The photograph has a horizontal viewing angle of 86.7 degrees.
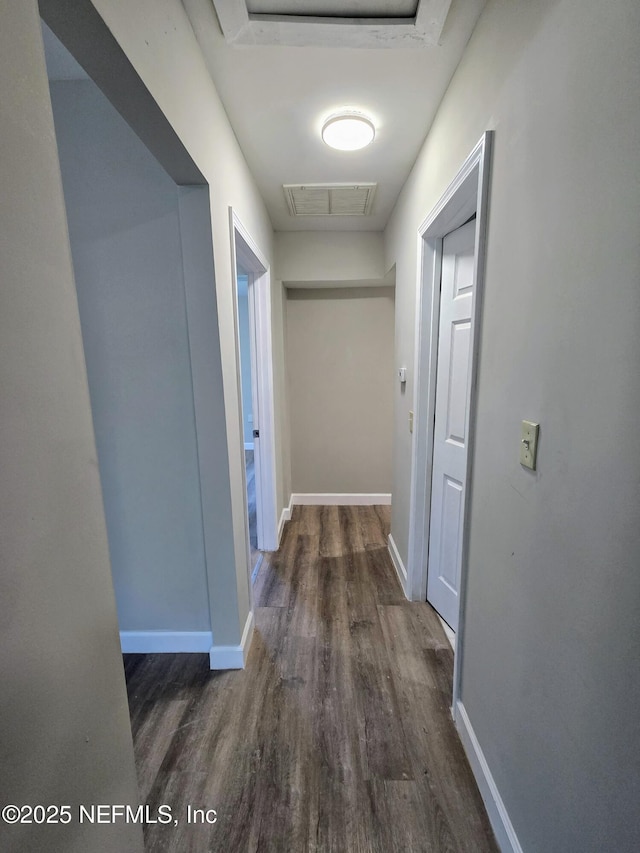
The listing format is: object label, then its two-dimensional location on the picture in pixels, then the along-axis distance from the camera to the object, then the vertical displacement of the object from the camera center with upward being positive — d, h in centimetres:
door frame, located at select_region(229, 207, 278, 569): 239 -19
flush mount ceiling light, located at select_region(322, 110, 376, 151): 148 +108
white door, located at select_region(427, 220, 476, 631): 161 -24
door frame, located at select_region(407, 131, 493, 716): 113 +20
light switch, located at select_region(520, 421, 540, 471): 86 -19
